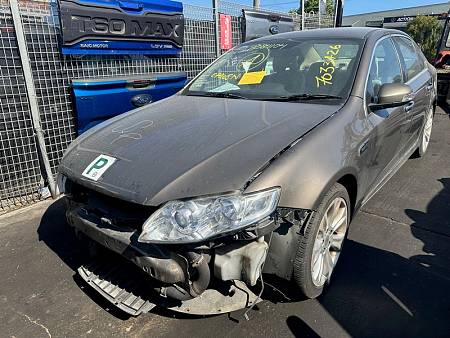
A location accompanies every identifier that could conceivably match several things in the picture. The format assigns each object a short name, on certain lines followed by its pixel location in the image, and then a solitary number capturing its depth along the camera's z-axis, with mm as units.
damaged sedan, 1777
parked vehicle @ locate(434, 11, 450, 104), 8039
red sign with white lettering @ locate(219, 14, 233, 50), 5949
